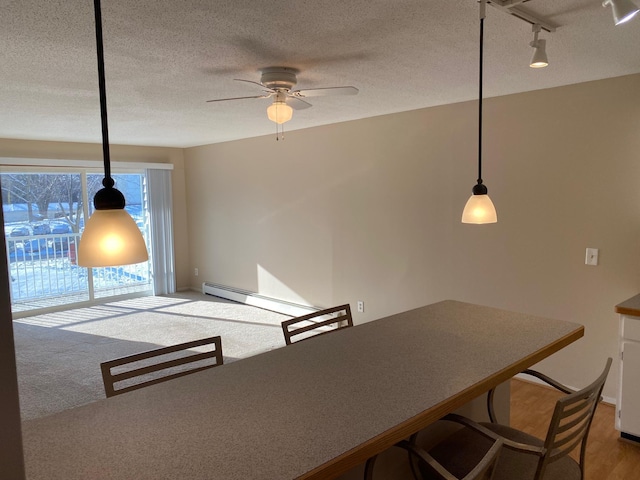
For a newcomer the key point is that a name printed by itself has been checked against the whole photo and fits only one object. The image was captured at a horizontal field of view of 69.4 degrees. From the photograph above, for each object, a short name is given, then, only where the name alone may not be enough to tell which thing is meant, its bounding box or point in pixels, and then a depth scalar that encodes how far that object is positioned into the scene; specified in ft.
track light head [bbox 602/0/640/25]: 5.11
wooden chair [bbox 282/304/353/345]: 7.60
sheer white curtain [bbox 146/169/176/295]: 23.41
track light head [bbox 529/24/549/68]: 7.01
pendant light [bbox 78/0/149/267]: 4.63
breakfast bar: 3.69
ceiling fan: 9.01
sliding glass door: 20.08
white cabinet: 9.15
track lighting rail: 6.05
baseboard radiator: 19.07
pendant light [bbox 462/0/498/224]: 7.27
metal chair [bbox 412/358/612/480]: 4.68
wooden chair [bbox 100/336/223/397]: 5.77
